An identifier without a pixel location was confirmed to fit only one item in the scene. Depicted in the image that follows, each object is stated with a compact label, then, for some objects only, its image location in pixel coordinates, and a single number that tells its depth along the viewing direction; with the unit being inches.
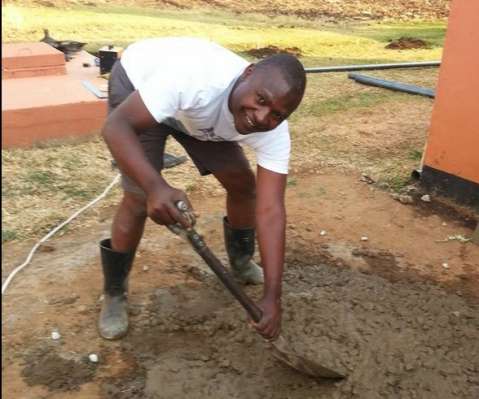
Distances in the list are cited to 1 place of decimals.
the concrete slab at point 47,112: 158.4
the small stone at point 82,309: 95.5
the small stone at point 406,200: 144.6
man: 69.6
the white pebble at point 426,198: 146.3
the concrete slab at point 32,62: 189.2
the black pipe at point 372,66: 274.8
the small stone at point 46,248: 114.7
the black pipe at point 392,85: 237.1
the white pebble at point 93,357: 84.7
